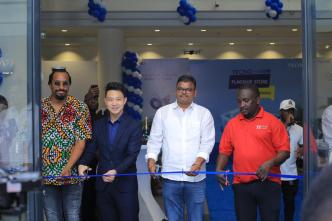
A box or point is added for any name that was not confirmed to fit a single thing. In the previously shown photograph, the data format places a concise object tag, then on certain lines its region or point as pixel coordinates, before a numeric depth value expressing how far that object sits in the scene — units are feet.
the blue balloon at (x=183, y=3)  35.27
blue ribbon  14.96
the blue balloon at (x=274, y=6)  35.22
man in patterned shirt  15.03
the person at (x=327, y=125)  13.79
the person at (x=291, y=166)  18.65
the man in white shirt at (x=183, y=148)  15.44
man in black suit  15.02
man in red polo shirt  15.07
